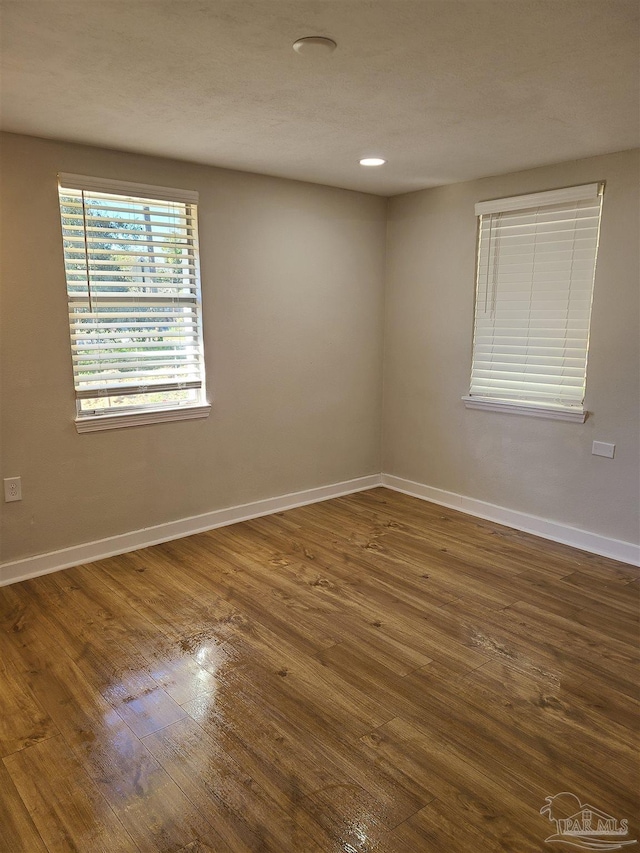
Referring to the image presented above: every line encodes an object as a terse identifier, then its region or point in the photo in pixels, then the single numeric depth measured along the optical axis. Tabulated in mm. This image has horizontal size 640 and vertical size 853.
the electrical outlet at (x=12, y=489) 3170
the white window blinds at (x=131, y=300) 3291
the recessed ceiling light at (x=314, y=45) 1881
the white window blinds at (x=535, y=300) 3568
